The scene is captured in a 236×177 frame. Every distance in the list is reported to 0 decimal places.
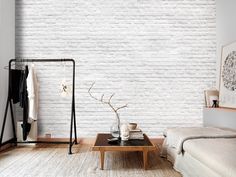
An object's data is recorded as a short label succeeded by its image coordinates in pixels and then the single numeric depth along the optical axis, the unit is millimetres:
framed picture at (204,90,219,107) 4085
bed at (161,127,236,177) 1946
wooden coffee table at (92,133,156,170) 2896
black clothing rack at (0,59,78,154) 3771
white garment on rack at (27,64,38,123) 3957
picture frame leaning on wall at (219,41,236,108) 3634
